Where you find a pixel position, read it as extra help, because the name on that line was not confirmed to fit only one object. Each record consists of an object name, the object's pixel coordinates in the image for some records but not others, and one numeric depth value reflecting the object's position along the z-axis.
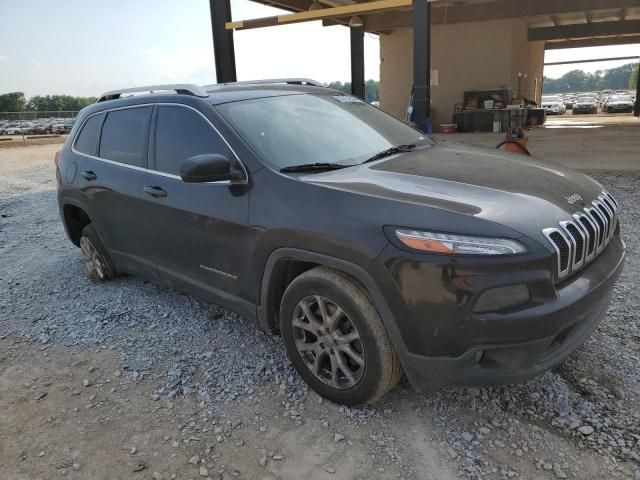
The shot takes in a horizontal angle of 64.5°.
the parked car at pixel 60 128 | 36.91
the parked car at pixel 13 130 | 32.62
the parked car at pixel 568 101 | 48.91
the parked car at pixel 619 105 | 36.94
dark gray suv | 2.26
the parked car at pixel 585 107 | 40.59
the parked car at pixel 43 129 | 35.25
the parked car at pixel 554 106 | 38.31
